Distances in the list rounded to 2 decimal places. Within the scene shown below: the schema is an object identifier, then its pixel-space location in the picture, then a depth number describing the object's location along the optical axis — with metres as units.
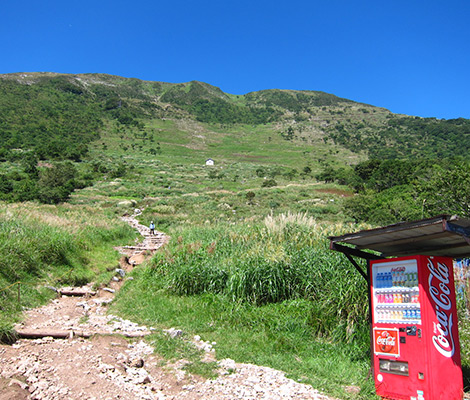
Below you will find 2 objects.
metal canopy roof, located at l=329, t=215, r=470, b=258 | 3.46
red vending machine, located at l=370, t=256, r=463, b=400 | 3.65
